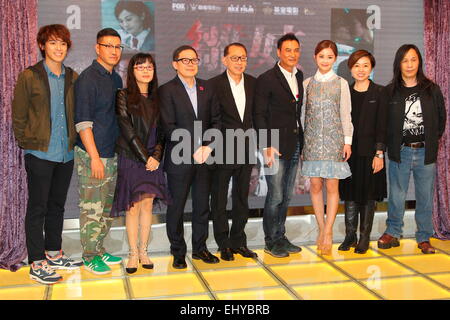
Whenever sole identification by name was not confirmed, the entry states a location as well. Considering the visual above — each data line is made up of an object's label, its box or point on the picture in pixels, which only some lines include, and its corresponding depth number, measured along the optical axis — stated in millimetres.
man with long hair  4082
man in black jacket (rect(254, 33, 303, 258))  3873
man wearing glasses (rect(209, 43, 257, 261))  3764
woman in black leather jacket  3492
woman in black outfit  3998
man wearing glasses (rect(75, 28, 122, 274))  3477
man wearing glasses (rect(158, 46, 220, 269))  3590
